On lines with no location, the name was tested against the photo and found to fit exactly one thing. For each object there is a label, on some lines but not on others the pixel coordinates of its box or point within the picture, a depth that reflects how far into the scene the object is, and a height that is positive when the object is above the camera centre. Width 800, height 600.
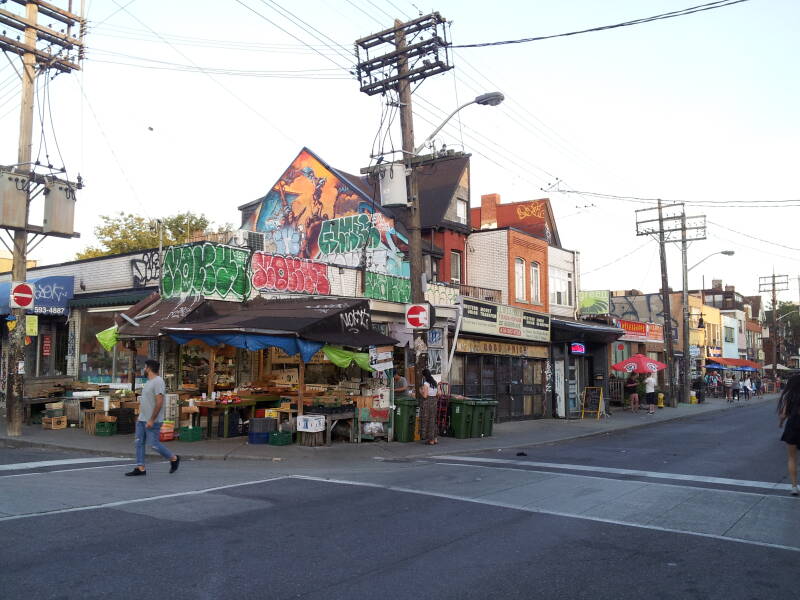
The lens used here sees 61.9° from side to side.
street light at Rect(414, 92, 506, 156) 14.94 +5.81
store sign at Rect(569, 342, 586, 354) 27.27 +0.41
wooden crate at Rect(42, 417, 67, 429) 17.25 -1.70
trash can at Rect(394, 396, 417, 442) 16.31 -1.48
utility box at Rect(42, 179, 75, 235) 16.23 +3.66
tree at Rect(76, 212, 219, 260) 39.41 +7.33
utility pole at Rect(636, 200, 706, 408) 35.03 +5.11
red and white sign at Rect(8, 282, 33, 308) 15.21 +1.40
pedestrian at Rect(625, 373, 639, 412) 31.08 -1.55
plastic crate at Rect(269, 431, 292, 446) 14.73 -1.78
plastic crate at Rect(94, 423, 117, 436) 15.97 -1.72
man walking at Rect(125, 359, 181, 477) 10.52 -0.95
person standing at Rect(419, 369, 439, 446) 15.68 -1.22
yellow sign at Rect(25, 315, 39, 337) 15.78 +0.75
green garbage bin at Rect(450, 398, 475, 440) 17.56 -1.56
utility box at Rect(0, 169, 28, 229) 15.52 +3.68
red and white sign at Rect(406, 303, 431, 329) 15.40 +0.96
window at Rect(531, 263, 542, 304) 29.70 +3.20
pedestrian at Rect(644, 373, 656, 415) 29.98 -1.56
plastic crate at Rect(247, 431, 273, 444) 14.86 -1.78
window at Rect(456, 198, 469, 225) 28.73 +6.42
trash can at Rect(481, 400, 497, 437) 18.19 -1.59
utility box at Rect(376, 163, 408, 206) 15.80 +4.06
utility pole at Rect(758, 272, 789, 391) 67.12 +7.37
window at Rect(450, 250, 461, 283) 28.07 +3.85
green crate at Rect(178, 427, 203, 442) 15.02 -1.73
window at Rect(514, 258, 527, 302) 28.41 +3.35
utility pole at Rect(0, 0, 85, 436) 15.56 +5.57
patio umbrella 29.06 -0.30
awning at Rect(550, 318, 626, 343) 27.28 +1.10
